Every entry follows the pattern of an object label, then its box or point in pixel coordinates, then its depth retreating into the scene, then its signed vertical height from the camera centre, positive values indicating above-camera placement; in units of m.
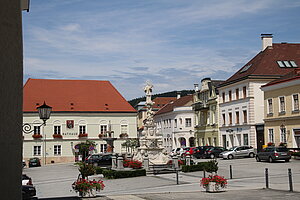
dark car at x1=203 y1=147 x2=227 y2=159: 46.81 -1.83
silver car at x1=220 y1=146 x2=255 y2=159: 42.94 -1.76
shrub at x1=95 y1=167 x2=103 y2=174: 32.43 -2.53
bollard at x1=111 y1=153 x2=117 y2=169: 32.64 -1.94
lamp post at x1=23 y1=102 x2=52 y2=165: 16.09 +1.03
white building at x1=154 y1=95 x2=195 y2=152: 71.75 +2.09
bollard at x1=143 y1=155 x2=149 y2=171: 29.64 -1.87
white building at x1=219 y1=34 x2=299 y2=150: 49.28 +5.28
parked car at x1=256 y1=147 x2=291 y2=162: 33.78 -1.57
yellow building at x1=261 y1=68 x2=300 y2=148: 39.94 +2.45
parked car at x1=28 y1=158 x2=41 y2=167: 54.79 -3.09
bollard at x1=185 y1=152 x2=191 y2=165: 31.98 -1.84
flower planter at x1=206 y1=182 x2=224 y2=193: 17.05 -2.09
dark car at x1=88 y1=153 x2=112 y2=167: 41.08 -2.14
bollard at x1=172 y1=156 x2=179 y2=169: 30.39 -1.87
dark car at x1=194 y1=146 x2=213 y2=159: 47.50 -1.82
